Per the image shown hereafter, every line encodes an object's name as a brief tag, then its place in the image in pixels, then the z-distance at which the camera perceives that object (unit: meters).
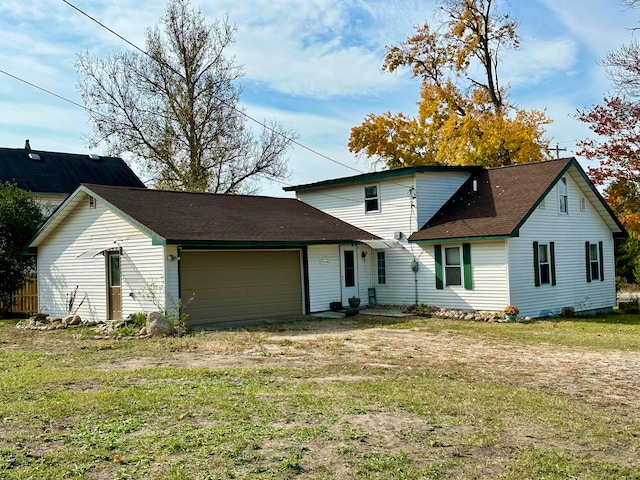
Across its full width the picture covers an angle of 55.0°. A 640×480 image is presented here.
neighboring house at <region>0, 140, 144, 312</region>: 32.25
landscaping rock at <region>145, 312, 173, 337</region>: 14.86
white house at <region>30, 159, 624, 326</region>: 17.30
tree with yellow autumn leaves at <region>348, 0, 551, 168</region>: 30.91
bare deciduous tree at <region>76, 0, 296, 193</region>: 31.61
